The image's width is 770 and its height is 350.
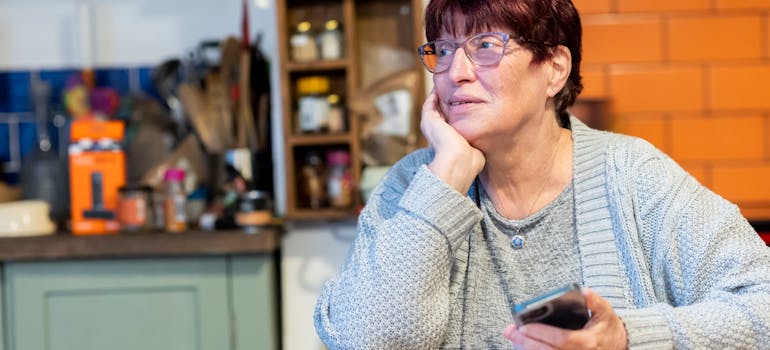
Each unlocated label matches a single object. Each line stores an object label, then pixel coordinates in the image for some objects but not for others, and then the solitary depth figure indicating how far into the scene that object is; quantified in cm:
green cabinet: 229
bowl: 236
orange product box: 246
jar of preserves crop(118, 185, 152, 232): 237
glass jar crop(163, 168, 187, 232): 238
